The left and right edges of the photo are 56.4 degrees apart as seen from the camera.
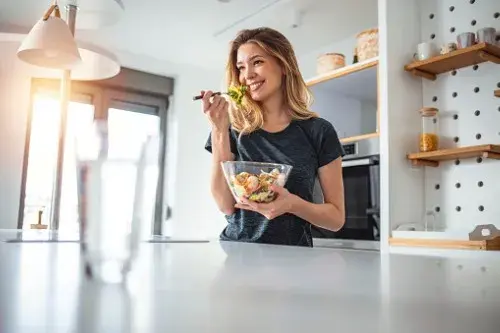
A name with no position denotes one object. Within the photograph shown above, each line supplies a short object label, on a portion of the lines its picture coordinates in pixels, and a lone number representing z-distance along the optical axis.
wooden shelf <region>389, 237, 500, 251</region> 1.70
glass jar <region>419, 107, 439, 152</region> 2.18
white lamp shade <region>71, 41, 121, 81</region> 1.75
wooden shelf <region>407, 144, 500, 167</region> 1.91
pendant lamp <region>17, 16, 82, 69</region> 1.49
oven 2.36
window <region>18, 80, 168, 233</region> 3.60
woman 1.15
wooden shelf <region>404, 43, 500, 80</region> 1.97
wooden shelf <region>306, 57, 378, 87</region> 2.45
